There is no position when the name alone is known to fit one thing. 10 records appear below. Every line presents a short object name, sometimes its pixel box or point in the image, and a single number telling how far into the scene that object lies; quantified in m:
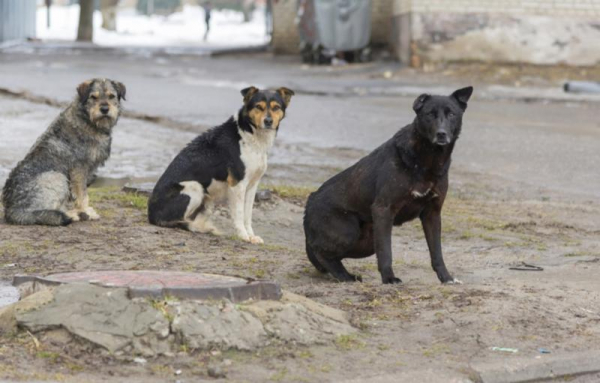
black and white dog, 20.08
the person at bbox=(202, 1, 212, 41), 108.30
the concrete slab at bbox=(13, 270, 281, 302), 12.30
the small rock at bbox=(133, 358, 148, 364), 11.56
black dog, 15.82
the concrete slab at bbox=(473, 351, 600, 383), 11.87
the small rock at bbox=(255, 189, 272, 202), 22.91
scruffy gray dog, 19.44
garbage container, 61.16
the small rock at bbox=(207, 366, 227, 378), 11.33
